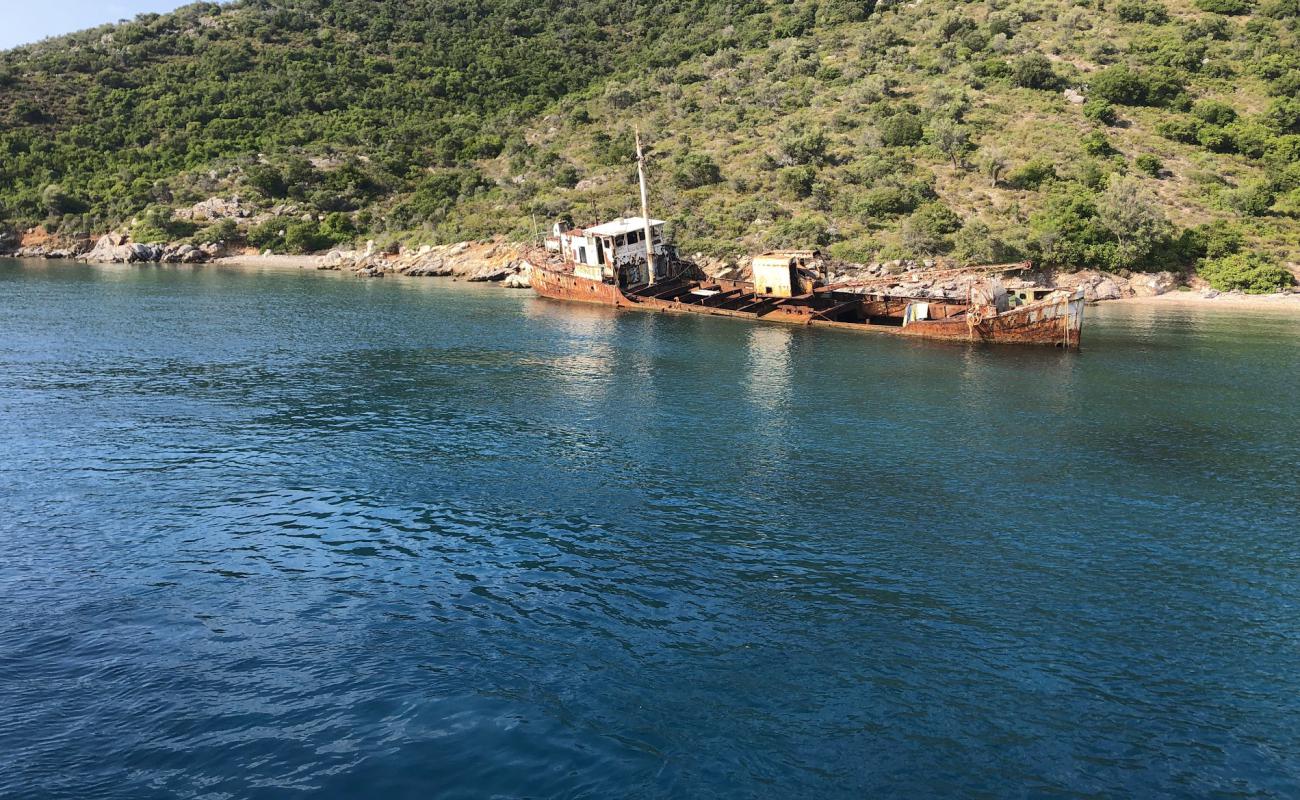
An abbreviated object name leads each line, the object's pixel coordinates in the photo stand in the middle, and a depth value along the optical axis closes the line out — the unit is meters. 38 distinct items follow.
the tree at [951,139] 84.25
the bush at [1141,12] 106.12
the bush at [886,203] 78.31
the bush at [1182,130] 83.25
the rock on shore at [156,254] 105.56
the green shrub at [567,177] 103.31
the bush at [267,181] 114.12
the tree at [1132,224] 66.31
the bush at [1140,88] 89.19
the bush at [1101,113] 86.44
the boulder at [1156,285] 67.44
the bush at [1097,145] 80.19
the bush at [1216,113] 84.00
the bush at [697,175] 93.06
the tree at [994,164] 79.62
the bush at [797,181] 85.25
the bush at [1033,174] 78.06
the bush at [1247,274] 63.91
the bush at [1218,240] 66.88
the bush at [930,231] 70.56
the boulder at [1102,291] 67.00
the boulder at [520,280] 83.94
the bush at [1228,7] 104.00
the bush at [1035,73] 94.94
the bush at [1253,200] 70.75
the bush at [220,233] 107.51
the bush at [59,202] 113.75
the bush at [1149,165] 77.19
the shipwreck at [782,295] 50.34
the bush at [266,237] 107.75
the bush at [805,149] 89.94
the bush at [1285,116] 81.25
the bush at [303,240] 106.25
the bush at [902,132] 89.81
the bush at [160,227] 108.94
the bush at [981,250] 68.12
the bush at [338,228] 107.26
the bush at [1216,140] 81.50
